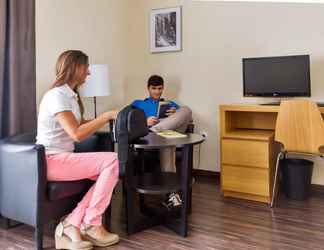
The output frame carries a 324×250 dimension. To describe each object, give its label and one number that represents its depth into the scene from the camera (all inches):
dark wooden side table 88.5
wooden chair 106.0
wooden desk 117.2
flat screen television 120.7
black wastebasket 121.5
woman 83.4
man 112.2
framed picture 154.1
